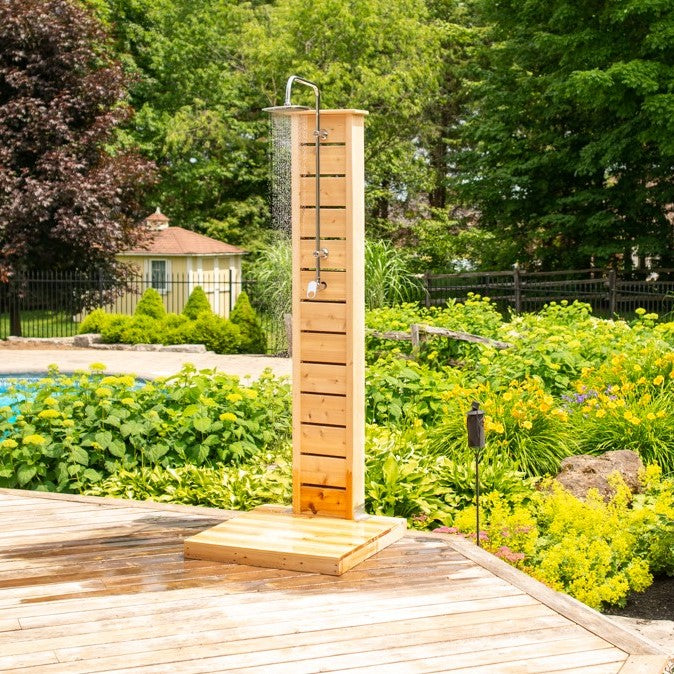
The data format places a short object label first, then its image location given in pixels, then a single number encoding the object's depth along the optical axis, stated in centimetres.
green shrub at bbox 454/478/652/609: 550
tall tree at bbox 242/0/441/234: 2638
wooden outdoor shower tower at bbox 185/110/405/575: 522
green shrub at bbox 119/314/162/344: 1881
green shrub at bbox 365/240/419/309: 1602
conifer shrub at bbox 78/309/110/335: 1969
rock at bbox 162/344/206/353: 1831
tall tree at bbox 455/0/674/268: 1927
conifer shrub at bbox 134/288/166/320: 1964
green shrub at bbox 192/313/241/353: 1847
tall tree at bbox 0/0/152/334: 2108
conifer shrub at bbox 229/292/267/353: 1867
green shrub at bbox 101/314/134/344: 1898
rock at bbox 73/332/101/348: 1905
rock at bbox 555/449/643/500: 686
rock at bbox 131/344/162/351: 1852
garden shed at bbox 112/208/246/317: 2552
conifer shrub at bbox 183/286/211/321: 1987
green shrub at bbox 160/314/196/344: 1878
